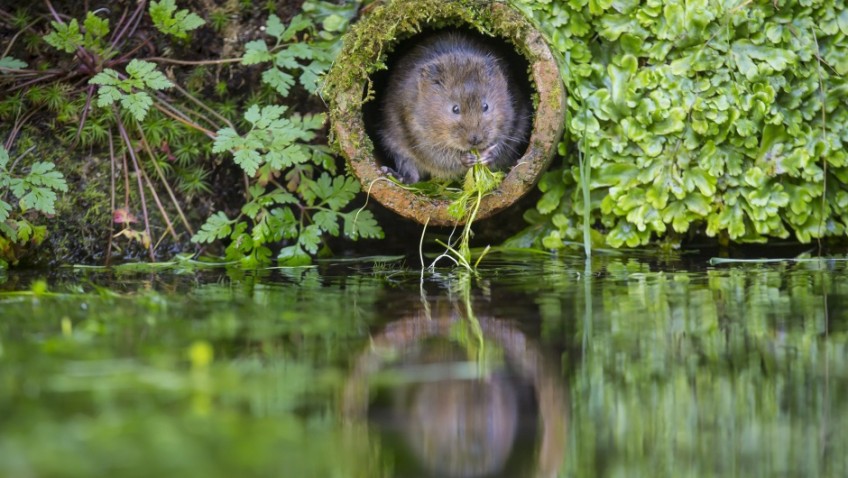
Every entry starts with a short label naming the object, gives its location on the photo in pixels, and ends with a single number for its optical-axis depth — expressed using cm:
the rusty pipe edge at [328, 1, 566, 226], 877
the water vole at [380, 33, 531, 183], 977
